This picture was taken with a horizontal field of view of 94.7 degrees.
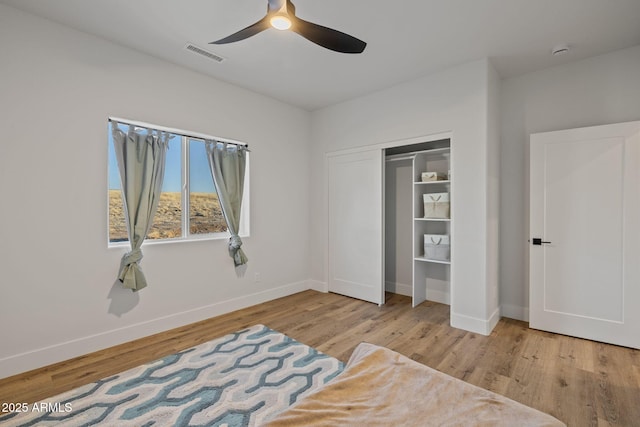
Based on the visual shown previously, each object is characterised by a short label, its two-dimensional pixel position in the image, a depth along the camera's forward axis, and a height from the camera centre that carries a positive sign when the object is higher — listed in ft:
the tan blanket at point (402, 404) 3.48 -2.48
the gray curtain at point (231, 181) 11.50 +1.25
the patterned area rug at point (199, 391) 5.89 -4.08
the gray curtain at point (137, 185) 9.14 +0.87
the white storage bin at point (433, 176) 11.89 +1.45
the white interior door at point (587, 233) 8.86 -0.69
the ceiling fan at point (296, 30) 5.71 +3.81
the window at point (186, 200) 10.66 +0.45
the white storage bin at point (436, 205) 11.69 +0.26
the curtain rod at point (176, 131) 9.34 +2.91
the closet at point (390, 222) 12.34 -0.47
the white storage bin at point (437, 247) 11.70 -1.42
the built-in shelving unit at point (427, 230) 12.40 -0.81
